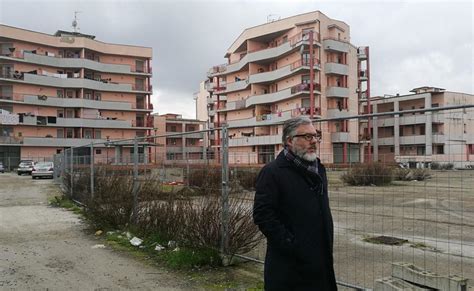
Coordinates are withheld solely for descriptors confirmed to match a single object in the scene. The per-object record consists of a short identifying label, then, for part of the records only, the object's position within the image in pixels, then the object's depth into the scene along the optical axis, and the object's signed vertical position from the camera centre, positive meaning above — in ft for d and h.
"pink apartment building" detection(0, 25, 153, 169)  206.39 +31.52
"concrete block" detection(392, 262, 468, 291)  12.82 -3.96
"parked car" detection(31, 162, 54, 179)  119.53 -4.97
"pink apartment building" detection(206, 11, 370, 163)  180.96 +35.98
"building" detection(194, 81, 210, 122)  385.70 +45.23
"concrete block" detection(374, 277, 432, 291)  13.56 -4.26
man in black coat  10.56 -1.74
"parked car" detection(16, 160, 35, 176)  149.41 -5.16
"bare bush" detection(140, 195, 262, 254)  20.84 -3.60
